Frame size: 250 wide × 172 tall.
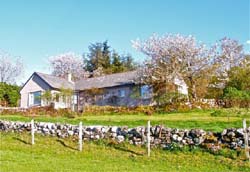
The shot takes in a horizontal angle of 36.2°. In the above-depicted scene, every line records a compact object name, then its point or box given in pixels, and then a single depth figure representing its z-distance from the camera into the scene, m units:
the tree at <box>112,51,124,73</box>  60.12
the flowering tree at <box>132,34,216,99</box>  35.09
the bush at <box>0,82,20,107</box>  45.56
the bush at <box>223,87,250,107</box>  28.95
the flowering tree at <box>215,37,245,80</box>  39.62
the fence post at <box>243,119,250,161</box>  12.72
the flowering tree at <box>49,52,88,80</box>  66.38
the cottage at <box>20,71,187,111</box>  38.53
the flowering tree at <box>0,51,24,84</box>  64.31
